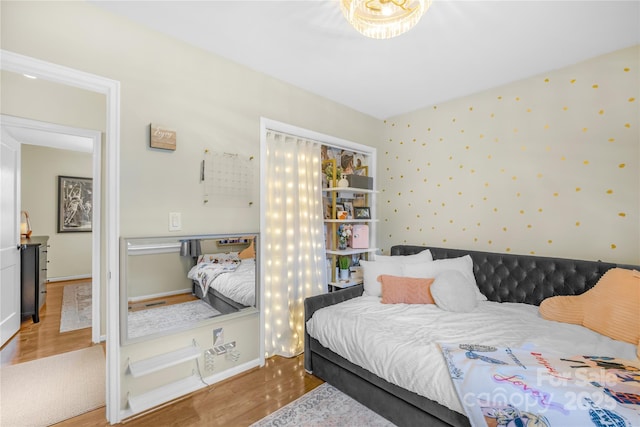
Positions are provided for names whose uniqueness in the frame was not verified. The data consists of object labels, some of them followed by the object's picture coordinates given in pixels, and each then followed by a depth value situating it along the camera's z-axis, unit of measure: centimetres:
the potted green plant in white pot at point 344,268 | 335
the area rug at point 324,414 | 183
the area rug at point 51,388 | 190
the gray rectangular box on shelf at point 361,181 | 334
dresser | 341
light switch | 210
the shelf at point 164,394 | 189
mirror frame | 189
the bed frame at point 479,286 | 171
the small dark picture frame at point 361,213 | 358
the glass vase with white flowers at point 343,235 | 344
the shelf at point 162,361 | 190
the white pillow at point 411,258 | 291
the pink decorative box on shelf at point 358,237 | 351
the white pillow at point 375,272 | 275
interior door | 289
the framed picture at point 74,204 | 544
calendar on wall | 230
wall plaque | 200
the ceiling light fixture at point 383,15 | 149
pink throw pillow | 252
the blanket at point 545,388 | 119
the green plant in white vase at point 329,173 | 334
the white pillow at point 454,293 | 235
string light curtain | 277
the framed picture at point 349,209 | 352
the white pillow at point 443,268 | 269
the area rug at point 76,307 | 344
